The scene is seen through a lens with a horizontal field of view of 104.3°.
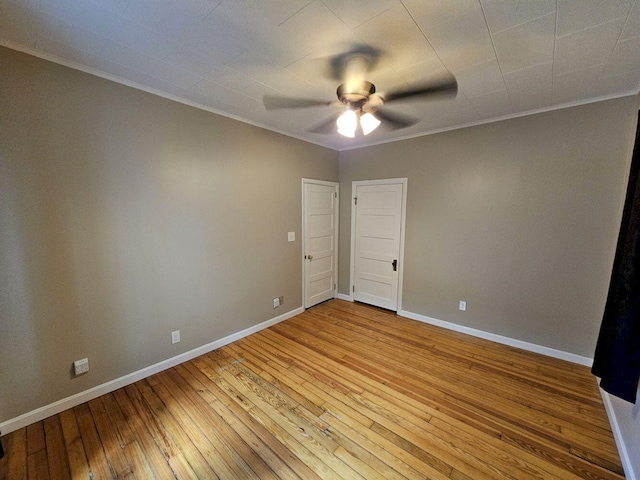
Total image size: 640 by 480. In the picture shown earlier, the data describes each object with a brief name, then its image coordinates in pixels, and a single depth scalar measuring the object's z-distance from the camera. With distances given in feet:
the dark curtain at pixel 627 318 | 4.78
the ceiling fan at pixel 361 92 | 5.64
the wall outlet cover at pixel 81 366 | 6.47
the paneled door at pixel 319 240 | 12.64
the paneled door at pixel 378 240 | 12.33
